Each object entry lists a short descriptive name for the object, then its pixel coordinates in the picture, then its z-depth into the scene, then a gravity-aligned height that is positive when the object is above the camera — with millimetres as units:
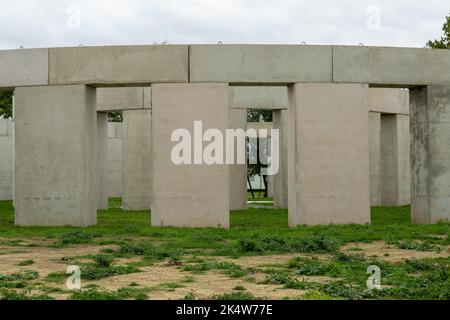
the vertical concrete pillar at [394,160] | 26938 +744
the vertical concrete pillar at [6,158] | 33438 +1244
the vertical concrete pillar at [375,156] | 27609 +954
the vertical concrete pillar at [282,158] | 26094 +839
